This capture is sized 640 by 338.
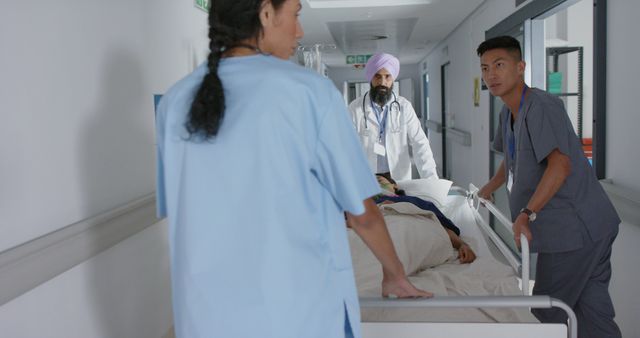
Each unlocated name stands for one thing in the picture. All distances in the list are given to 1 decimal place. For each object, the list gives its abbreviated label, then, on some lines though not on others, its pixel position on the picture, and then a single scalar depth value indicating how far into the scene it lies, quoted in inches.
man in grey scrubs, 83.4
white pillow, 137.1
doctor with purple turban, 159.3
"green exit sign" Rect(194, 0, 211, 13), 119.1
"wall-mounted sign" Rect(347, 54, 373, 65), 416.8
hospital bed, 57.3
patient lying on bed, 99.0
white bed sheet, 67.4
